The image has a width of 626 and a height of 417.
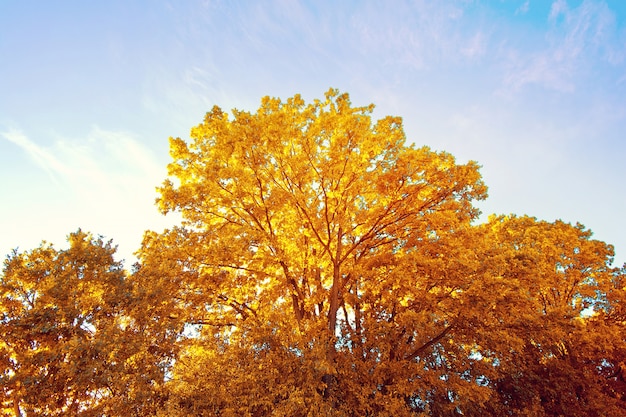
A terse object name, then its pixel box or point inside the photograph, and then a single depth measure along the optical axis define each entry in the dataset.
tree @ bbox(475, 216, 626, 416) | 14.23
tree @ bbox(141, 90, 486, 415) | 9.33
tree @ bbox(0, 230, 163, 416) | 7.57
